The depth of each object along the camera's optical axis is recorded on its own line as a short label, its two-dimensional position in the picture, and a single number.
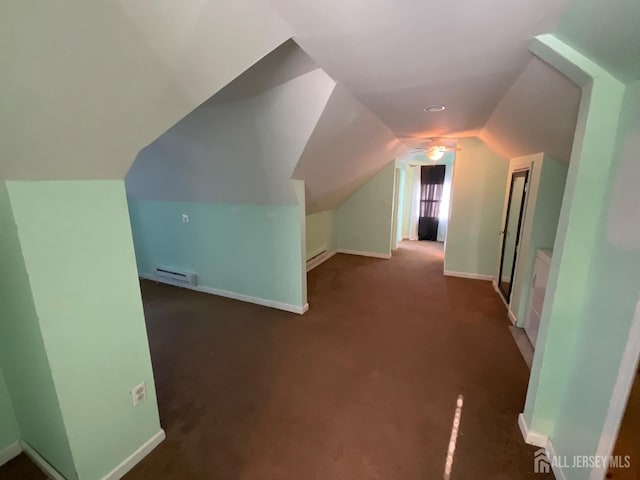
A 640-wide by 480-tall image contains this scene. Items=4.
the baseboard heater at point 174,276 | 4.01
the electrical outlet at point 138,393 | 1.55
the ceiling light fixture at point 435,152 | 3.86
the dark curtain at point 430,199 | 7.16
